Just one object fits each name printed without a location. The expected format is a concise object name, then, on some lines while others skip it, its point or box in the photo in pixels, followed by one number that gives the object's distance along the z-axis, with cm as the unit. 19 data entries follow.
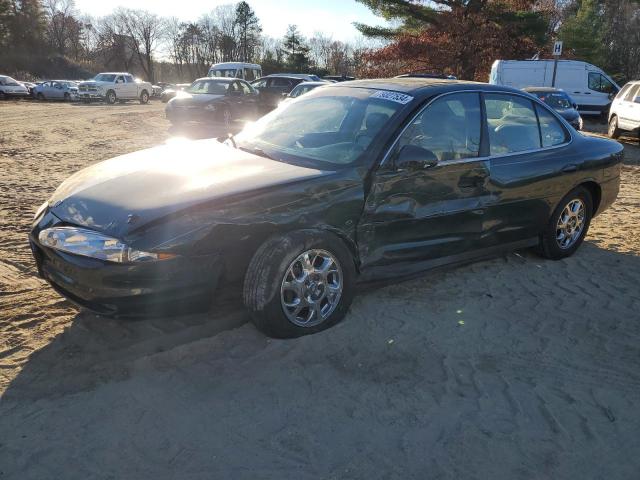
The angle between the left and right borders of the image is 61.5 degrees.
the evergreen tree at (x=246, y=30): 7394
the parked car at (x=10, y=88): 2888
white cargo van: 2133
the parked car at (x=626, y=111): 1441
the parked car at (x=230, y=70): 2662
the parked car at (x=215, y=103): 1502
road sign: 1594
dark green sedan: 301
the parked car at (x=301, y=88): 1519
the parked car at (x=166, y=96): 2771
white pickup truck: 2933
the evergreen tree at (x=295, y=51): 6038
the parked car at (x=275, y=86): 1927
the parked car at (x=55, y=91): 3073
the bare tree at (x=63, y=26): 7338
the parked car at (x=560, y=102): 1497
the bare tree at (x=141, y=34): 7744
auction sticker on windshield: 389
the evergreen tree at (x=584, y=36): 3522
